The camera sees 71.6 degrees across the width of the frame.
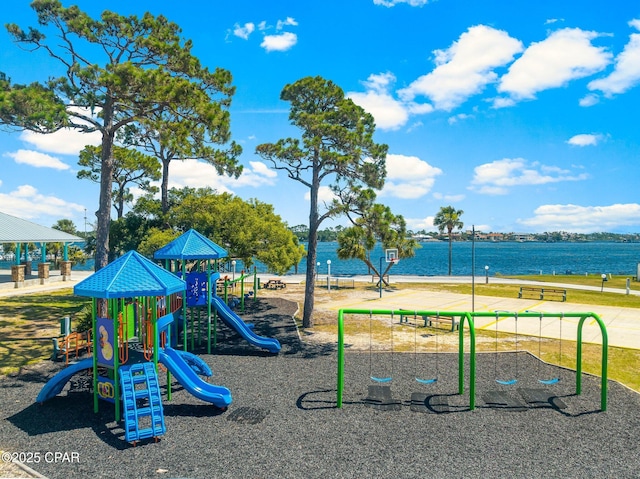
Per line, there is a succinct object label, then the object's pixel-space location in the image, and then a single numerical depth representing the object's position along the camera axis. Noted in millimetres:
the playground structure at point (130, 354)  9531
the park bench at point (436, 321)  19453
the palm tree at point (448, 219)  55406
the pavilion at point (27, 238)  31188
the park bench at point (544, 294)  28516
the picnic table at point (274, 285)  33400
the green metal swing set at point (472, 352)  10414
